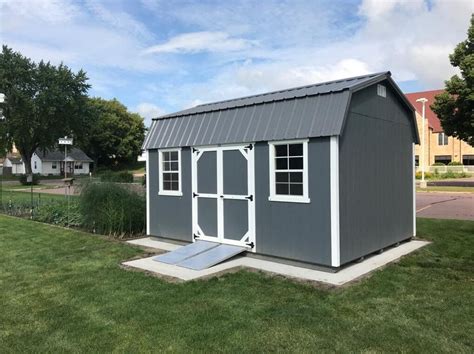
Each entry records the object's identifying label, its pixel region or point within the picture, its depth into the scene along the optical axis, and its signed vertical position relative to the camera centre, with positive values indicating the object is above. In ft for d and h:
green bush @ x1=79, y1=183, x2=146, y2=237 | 33.45 -2.93
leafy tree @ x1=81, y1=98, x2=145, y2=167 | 213.05 +20.66
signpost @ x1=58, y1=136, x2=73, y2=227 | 39.66 +2.09
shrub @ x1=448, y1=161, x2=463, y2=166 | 147.18 +1.72
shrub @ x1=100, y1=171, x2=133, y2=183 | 37.24 -0.21
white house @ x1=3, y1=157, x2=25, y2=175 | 239.71 +7.58
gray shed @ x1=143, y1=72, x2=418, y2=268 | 21.39 -0.01
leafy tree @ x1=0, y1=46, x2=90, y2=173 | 135.44 +25.48
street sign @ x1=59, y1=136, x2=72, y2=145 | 54.29 +4.71
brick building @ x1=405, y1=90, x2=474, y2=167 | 159.33 +8.24
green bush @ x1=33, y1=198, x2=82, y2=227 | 39.29 -3.91
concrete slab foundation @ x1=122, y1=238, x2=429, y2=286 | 20.39 -5.30
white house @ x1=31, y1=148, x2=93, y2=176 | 219.41 +7.52
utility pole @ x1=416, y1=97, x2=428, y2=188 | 84.07 -3.22
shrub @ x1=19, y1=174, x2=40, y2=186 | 124.23 -1.31
